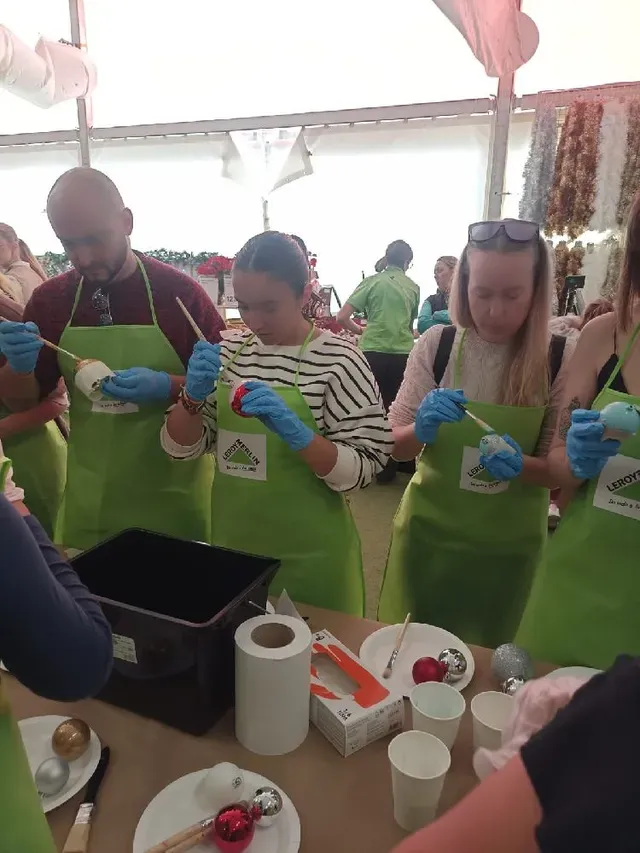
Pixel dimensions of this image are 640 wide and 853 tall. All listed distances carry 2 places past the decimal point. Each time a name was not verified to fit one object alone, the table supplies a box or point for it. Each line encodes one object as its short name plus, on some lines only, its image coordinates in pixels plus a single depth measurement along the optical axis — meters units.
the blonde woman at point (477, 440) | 1.69
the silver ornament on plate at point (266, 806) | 0.87
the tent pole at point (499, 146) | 4.16
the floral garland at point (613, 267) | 3.92
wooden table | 0.87
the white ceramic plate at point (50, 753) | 0.91
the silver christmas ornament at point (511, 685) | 1.11
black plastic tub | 0.99
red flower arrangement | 4.55
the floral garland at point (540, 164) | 4.03
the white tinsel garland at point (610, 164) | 3.79
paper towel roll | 0.97
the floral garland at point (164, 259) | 6.24
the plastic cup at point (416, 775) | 0.85
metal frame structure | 4.21
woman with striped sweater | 1.59
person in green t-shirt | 5.17
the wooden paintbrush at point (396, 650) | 1.21
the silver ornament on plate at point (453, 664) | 1.18
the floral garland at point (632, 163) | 3.72
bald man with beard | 1.87
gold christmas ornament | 0.98
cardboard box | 1.00
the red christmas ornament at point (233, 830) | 0.82
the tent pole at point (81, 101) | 4.57
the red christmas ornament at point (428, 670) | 1.16
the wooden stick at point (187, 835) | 0.82
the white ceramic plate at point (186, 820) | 0.85
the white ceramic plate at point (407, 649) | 1.20
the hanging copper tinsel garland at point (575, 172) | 3.86
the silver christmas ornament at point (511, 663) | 1.17
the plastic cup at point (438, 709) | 0.97
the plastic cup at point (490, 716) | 0.97
